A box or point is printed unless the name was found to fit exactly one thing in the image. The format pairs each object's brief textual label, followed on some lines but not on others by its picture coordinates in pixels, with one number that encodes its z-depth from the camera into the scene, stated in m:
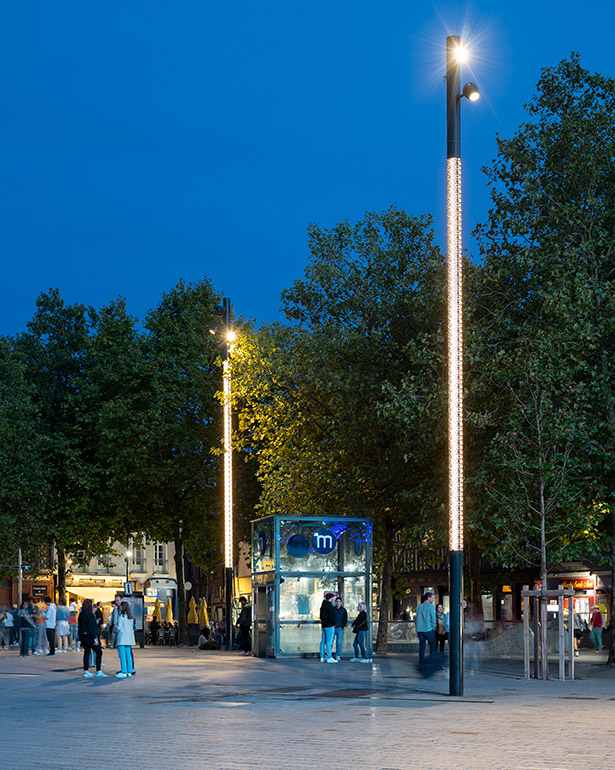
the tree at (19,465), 46.38
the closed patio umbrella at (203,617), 47.69
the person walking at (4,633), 44.14
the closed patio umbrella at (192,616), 49.54
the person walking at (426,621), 27.73
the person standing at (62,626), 39.44
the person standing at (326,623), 29.31
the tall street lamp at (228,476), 38.00
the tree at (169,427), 47.34
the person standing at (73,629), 41.00
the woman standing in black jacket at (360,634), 29.51
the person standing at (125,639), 23.86
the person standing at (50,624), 36.59
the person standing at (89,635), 24.77
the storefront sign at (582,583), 59.78
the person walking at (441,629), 34.75
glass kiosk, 31.45
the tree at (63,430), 48.09
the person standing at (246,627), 36.88
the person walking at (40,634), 38.94
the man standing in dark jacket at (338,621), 29.45
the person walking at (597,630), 45.03
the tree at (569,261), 28.48
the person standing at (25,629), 35.97
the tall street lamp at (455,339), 18.95
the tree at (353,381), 33.91
